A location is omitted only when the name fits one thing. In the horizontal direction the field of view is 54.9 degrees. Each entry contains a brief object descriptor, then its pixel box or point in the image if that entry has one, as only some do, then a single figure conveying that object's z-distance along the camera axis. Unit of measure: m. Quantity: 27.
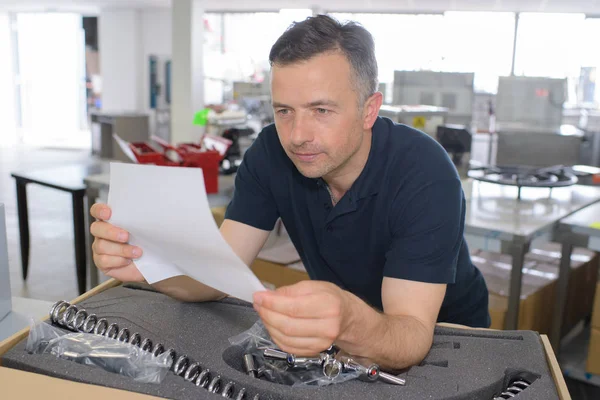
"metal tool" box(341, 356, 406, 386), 0.80
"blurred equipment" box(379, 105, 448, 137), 3.13
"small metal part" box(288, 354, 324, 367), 0.85
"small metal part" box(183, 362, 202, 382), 0.79
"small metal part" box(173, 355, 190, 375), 0.80
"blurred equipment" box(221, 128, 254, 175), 3.29
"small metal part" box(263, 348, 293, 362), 0.87
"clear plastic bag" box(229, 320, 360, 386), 0.81
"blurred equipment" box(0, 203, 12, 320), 1.19
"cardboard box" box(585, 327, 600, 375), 2.21
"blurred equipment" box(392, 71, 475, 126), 3.65
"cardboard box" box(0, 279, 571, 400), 0.67
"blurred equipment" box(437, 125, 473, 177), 3.04
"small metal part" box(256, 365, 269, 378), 0.86
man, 0.83
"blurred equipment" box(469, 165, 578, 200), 2.39
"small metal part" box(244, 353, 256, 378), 0.85
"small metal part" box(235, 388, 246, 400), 0.76
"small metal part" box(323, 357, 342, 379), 0.81
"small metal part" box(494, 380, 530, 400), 0.79
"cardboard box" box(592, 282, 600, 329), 2.19
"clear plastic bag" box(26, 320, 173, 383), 0.79
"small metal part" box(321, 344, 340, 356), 0.90
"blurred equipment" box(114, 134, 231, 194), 2.60
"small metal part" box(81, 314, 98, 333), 0.90
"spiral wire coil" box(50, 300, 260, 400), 0.78
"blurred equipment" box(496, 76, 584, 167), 3.73
